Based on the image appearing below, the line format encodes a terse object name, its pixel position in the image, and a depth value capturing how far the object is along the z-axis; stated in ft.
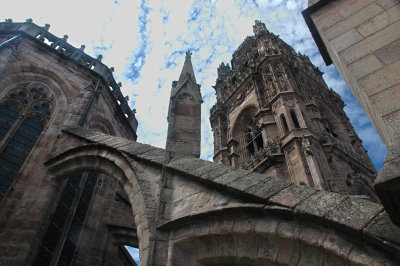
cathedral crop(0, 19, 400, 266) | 20.48
